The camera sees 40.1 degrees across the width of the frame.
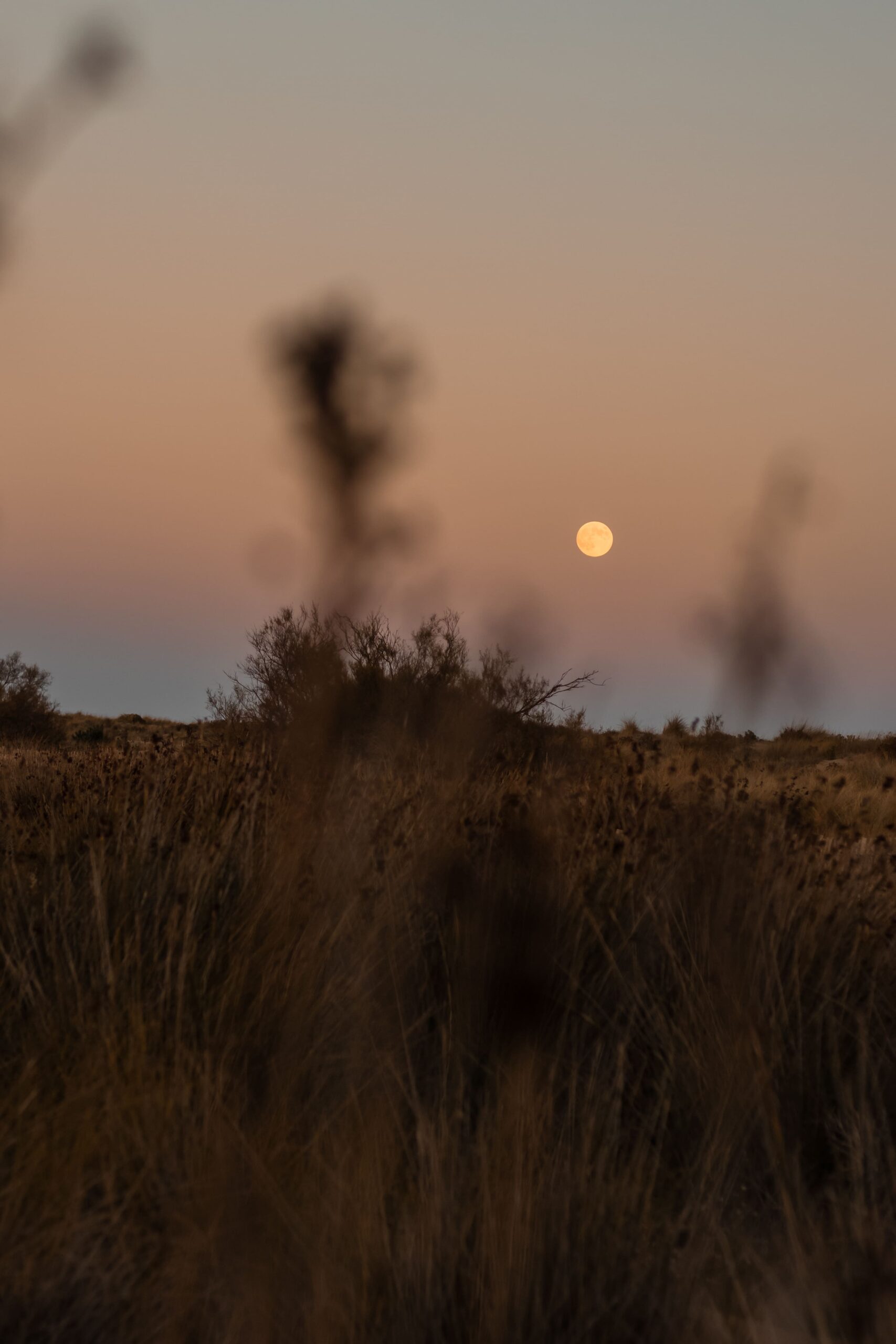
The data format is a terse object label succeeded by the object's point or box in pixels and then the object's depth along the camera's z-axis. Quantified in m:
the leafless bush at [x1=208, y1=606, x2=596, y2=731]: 15.13
